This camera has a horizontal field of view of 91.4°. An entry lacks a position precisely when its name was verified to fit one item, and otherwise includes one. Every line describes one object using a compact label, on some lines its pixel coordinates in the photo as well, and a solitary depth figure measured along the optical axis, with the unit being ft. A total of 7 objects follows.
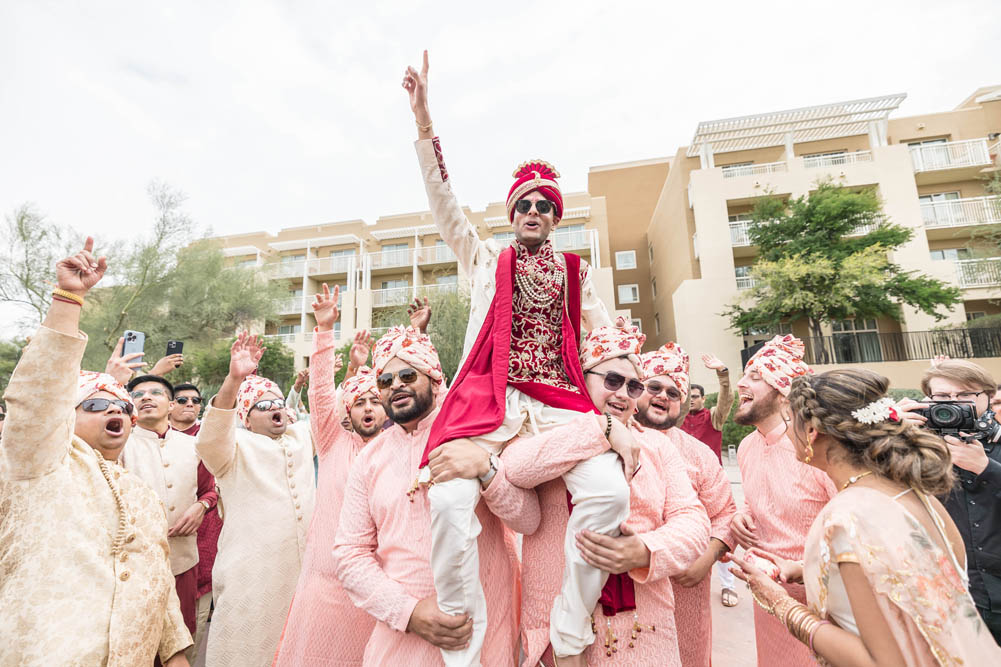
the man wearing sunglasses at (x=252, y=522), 10.60
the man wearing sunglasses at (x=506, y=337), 6.96
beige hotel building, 68.54
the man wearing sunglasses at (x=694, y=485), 9.40
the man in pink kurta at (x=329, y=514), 9.34
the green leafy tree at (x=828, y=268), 62.18
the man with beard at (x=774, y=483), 8.73
